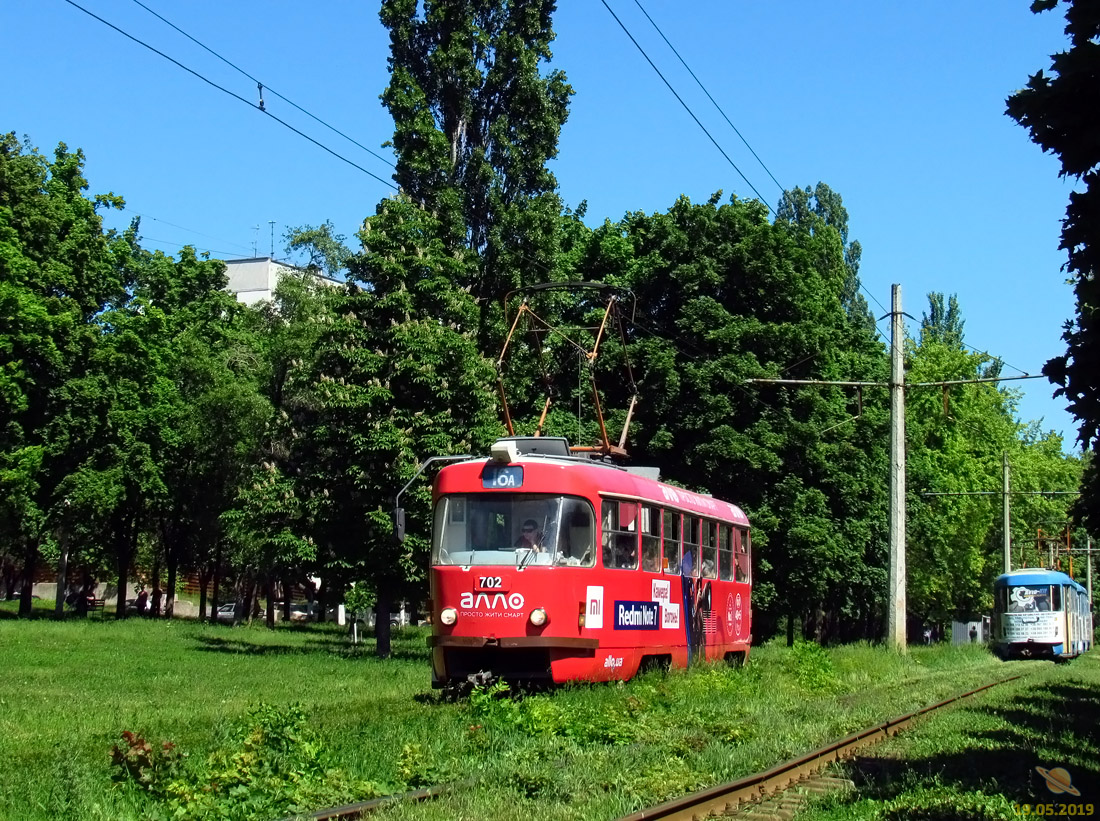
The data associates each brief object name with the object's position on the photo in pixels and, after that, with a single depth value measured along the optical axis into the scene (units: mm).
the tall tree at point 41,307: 41531
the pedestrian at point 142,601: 63684
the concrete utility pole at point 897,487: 28969
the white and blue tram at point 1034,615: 44469
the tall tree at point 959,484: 53000
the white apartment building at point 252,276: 99562
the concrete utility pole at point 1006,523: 50750
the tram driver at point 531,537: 16719
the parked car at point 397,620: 67212
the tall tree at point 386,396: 28922
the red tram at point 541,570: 16453
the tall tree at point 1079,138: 9070
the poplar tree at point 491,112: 38656
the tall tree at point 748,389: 37031
